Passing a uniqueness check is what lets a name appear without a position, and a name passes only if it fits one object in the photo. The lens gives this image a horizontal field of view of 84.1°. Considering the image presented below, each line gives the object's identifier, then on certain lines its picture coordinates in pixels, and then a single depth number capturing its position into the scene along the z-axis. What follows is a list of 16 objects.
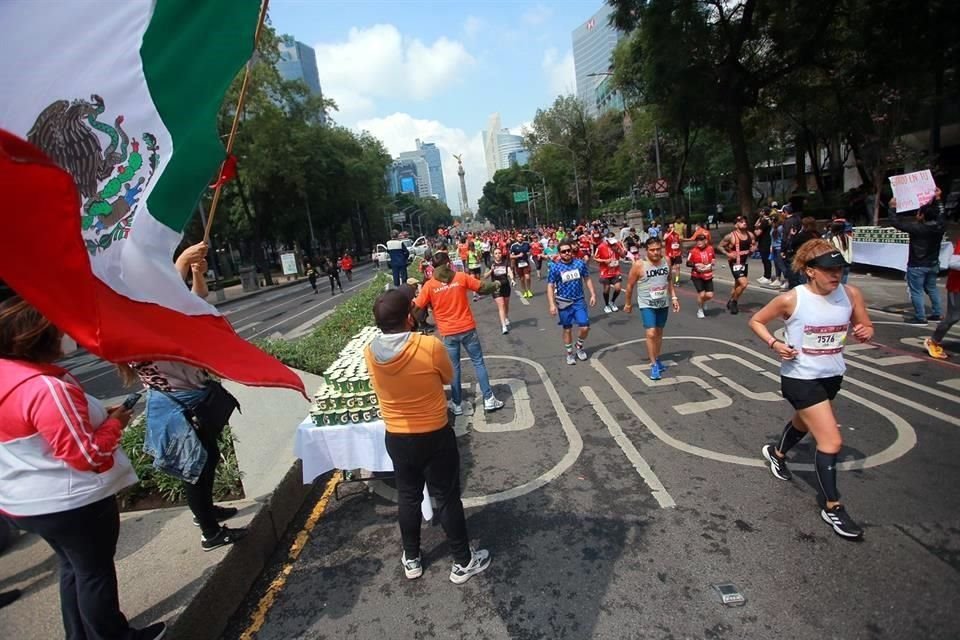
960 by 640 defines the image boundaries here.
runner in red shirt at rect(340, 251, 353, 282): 33.63
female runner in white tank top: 3.47
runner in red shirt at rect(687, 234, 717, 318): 10.19
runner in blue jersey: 7.59
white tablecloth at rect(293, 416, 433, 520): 4.12
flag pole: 2.46
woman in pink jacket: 2.22
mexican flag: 1.82
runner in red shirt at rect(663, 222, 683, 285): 12.84
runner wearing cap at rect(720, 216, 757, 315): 10.20
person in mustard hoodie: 3.04
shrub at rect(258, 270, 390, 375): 6.71
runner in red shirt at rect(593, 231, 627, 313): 11.78
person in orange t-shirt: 6.05
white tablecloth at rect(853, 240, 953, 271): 11.48
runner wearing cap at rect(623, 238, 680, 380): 6.71
